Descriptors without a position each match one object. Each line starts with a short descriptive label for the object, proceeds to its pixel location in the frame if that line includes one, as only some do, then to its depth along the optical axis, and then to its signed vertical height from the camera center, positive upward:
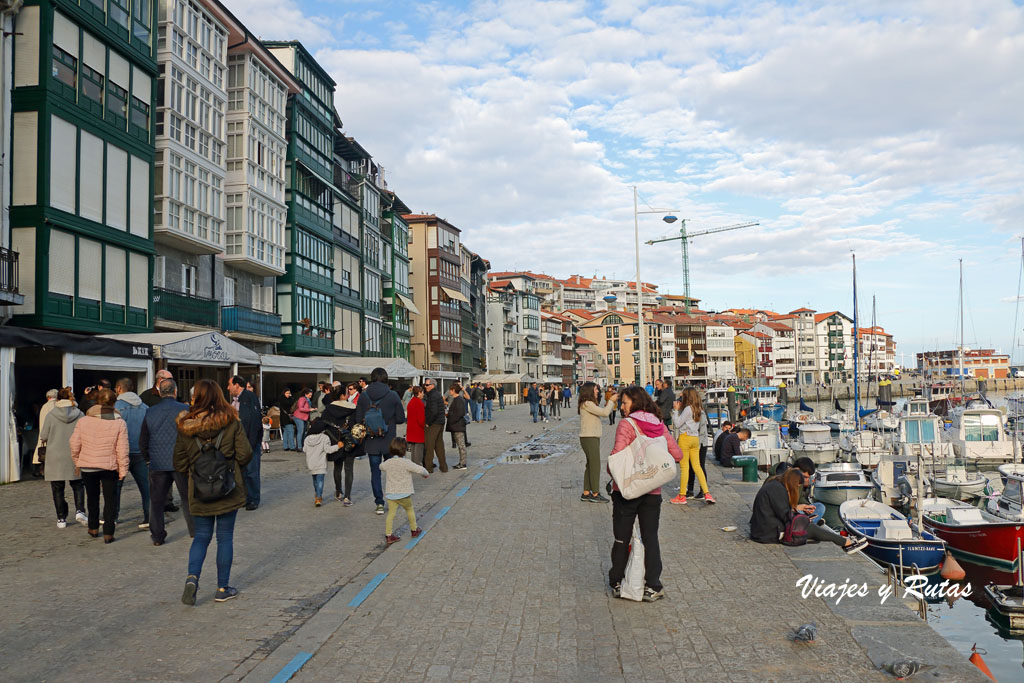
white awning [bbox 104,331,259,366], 21.72 +0.96
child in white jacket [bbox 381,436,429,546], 10.26 -1.22
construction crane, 125.50 +20.36
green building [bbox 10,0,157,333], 22.02 +6.13
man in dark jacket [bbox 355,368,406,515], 12.80 -0.49
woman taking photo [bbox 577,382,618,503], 13.45 -0.85
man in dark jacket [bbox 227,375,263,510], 12.29 -0.57
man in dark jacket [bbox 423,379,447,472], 17.84 -0.88
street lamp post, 43.16 +3.27
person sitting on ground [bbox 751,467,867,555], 10.20 -1.61
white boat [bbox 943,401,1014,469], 34.84 -2.57
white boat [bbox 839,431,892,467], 31.92 -2.76
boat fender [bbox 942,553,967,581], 12.23 -2.77
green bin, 17.36 -1.80
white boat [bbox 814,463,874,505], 17.52 -2.23
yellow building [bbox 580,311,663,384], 161.12 +6.64
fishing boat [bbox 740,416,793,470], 29.20 -2.43
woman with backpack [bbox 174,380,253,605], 7.25 -0.67
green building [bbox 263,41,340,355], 41.91 +8.82
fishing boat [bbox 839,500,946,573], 12.69 -2.48
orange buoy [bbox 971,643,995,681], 9.22 -3.13
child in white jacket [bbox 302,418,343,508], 12.99 -0.98
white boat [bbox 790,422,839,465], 34.53 -2.75
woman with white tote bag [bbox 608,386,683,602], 7.34 -1.19
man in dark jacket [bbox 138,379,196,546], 9.97 -0.77
